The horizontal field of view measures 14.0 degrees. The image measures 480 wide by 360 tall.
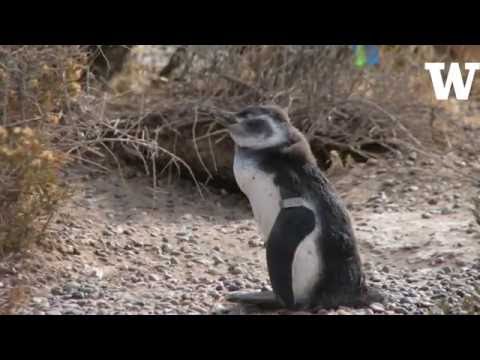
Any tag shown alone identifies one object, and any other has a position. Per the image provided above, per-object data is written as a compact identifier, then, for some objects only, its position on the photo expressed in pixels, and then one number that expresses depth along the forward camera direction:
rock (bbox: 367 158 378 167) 14.55
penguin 8.82
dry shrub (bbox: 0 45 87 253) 10.17
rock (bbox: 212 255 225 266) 11.62
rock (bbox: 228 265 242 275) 11.27
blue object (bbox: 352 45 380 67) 15.27
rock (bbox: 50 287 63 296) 10.09
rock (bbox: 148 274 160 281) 10.86
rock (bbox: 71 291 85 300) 9.98
